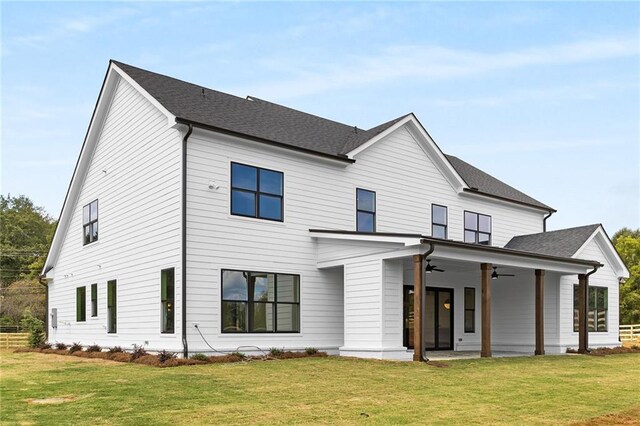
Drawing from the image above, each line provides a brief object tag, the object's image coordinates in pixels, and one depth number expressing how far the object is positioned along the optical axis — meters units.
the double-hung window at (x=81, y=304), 24.67
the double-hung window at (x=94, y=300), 23.53
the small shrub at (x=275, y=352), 18.80
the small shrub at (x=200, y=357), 17.16
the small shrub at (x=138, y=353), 18.22
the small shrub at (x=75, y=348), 23.20
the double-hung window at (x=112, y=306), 21.87
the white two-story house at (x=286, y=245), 18.38
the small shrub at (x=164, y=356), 16.93
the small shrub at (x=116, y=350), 20.29
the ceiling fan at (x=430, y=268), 20.68
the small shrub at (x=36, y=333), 28.34
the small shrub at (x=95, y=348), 22.25
